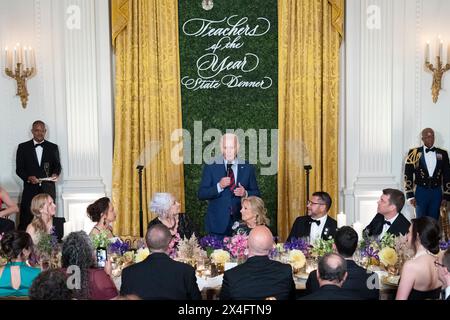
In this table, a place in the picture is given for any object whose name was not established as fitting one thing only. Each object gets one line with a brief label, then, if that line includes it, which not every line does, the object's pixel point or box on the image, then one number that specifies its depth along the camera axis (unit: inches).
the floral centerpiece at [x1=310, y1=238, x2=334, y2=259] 217.5
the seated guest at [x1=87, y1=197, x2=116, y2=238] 252.2
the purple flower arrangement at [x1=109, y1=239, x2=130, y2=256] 225.6
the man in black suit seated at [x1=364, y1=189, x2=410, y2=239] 243.0
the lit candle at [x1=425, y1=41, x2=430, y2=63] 347.3
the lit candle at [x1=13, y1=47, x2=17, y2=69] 345.1
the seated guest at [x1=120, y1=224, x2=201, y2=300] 169.8
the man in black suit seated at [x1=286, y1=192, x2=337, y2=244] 253.9
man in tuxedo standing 337.7
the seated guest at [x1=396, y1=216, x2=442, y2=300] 181.2
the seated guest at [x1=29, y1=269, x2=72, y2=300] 142.6
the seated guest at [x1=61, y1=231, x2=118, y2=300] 171.9
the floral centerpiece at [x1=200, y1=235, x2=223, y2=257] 227.3
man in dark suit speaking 285.7
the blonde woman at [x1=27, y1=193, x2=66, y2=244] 245.4
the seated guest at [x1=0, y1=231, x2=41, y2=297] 184.5
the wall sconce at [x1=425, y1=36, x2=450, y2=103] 344.2
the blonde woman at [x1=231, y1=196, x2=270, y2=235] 246.2
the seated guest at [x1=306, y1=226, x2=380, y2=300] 176.4
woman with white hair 245.6
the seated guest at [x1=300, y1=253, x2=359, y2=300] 154.8
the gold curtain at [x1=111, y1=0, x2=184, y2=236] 354.0
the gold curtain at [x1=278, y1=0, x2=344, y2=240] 352.8
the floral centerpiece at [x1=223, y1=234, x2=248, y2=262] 218.5
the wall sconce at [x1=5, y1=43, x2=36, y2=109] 344.8
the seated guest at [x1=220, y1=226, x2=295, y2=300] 169.6
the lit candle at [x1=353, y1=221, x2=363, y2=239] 221.8
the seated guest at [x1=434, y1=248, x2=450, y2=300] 162.6
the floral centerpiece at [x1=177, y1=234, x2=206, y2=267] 219.3
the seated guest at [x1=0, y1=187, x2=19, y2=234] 292.8
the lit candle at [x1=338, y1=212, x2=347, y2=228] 229.0
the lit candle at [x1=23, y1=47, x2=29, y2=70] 346.9
